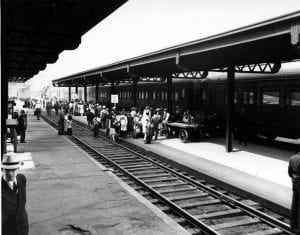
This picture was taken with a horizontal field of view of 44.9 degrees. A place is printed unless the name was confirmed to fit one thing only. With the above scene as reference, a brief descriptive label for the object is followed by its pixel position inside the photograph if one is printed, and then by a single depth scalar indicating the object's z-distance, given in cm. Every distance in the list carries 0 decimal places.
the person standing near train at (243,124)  1648
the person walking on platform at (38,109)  3234
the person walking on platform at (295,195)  628
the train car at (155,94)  2595
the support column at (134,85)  2641
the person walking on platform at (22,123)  1722
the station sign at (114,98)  2140
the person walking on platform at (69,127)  2114
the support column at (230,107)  1490
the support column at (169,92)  2181
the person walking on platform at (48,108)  3791
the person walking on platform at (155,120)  1773
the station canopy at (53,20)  822
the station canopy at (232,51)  968
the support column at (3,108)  989
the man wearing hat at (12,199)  396
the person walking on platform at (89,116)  2450
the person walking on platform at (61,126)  2142
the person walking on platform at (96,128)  2071
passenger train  1577
